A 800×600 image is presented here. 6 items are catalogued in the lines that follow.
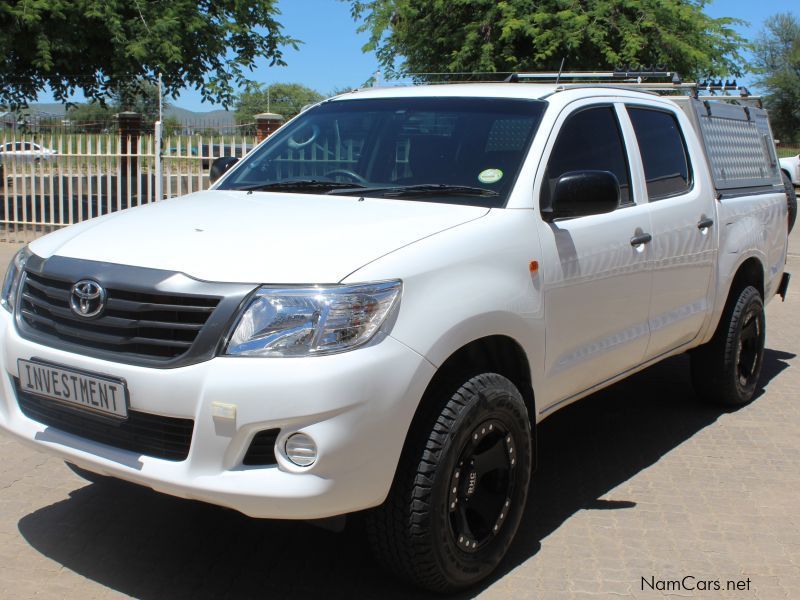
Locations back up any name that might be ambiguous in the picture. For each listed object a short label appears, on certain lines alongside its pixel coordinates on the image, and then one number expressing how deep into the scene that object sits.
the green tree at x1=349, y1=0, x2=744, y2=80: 20.22
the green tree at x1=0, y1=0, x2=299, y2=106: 15.98
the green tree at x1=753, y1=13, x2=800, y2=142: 49.16
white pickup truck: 2.90
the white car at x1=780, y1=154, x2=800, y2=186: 26.12
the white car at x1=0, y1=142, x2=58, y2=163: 14.77
